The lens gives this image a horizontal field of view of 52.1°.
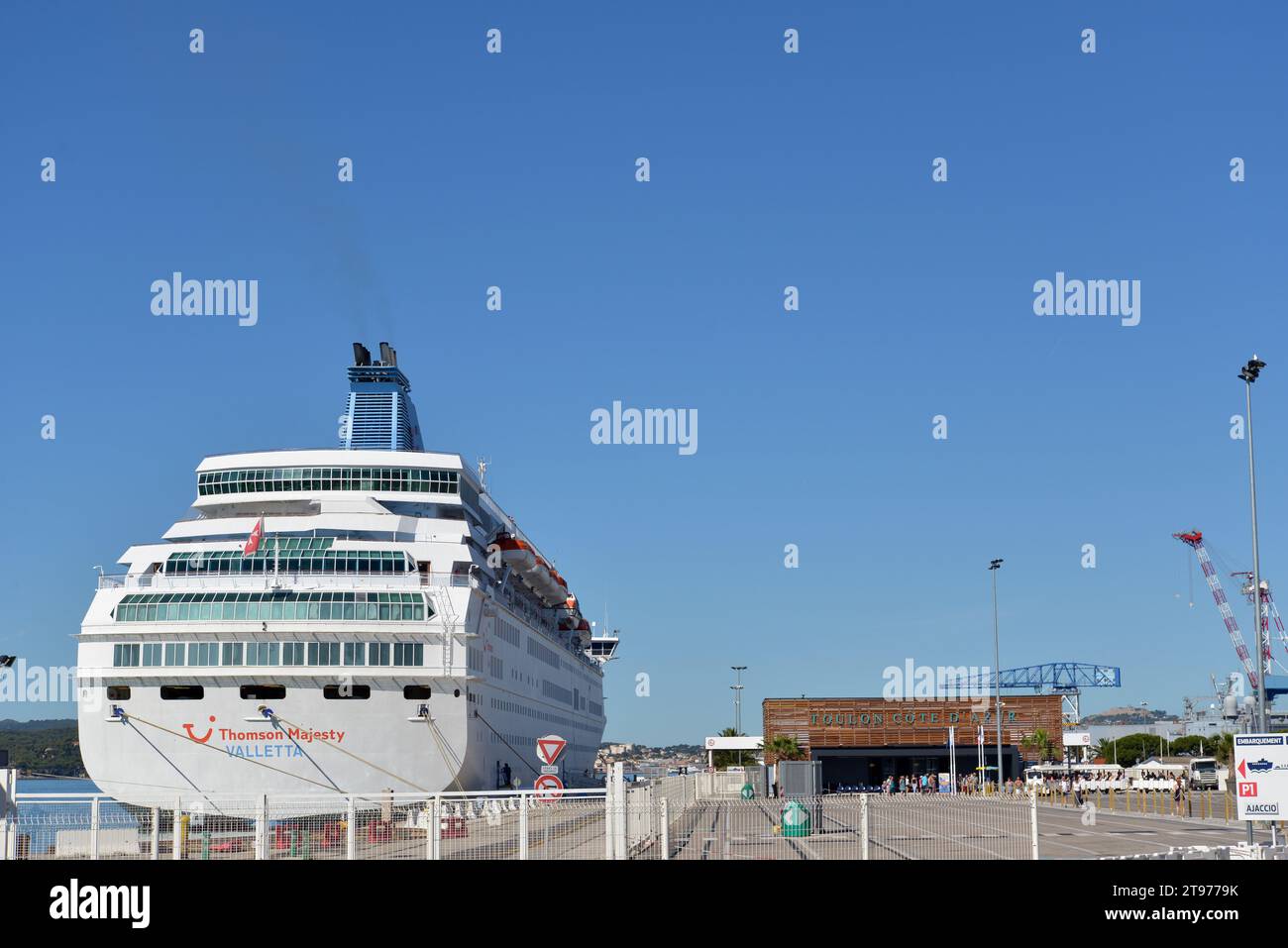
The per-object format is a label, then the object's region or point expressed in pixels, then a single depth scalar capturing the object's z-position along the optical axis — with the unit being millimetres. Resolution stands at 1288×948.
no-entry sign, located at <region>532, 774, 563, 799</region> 23502
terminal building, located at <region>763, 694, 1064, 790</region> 103562
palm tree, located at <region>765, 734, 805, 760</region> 100125
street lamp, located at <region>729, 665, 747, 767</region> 154750
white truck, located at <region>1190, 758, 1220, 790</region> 103131
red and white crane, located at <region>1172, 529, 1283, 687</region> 175625
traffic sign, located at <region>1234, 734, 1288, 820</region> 24141
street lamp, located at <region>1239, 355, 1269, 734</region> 36700
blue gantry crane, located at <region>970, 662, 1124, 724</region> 191875
